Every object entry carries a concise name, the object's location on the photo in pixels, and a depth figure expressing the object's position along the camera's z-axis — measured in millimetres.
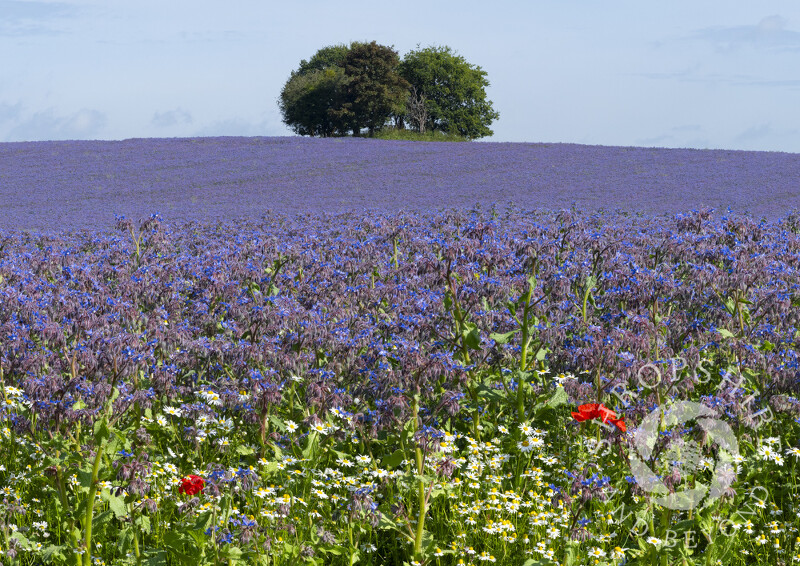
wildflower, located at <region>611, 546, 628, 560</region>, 8492
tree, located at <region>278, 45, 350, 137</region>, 123125
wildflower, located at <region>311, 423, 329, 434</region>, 10823
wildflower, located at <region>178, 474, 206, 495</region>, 7520
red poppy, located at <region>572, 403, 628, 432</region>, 7855
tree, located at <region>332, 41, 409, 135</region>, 117687
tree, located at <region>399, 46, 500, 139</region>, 132250
